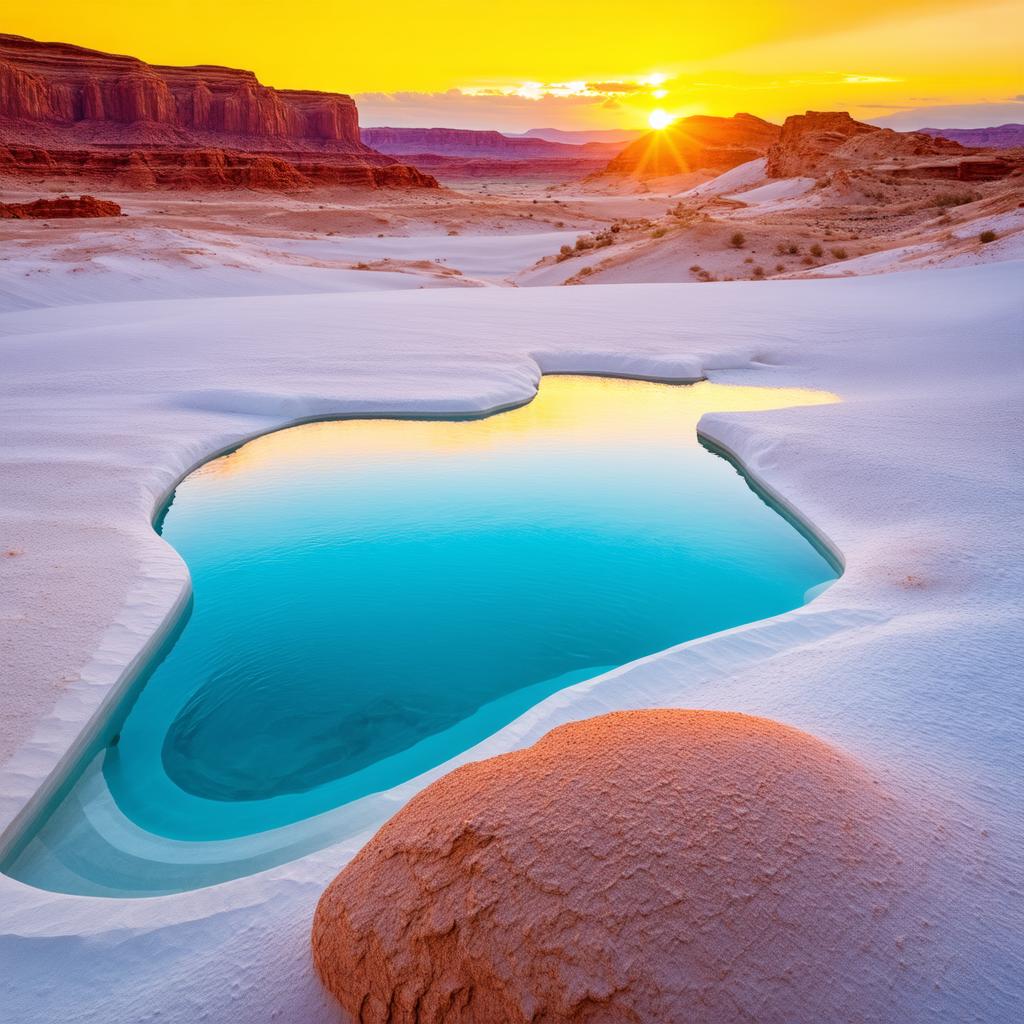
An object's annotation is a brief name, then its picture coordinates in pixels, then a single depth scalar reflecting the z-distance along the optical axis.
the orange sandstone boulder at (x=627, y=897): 1.70
